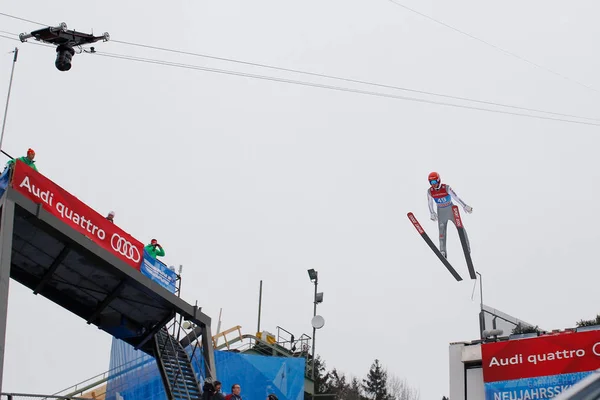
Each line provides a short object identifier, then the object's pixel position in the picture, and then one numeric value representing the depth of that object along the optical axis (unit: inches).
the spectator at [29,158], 651.5
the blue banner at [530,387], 705.0
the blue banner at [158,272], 736.3
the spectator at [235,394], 554.9
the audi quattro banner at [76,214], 590.9
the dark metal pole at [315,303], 1299.2
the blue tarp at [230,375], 934.4
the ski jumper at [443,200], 771.4
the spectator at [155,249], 794.2
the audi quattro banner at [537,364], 705.0
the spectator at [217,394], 577.0
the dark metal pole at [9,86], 625.6
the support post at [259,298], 1894.1
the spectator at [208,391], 569.6
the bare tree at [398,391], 3423.2
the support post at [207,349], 777.9
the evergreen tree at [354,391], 3007.9
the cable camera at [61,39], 604.1
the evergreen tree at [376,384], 2963.8
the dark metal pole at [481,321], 821.9
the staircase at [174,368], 749.9
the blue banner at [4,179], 579.0
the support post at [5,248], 535.5
